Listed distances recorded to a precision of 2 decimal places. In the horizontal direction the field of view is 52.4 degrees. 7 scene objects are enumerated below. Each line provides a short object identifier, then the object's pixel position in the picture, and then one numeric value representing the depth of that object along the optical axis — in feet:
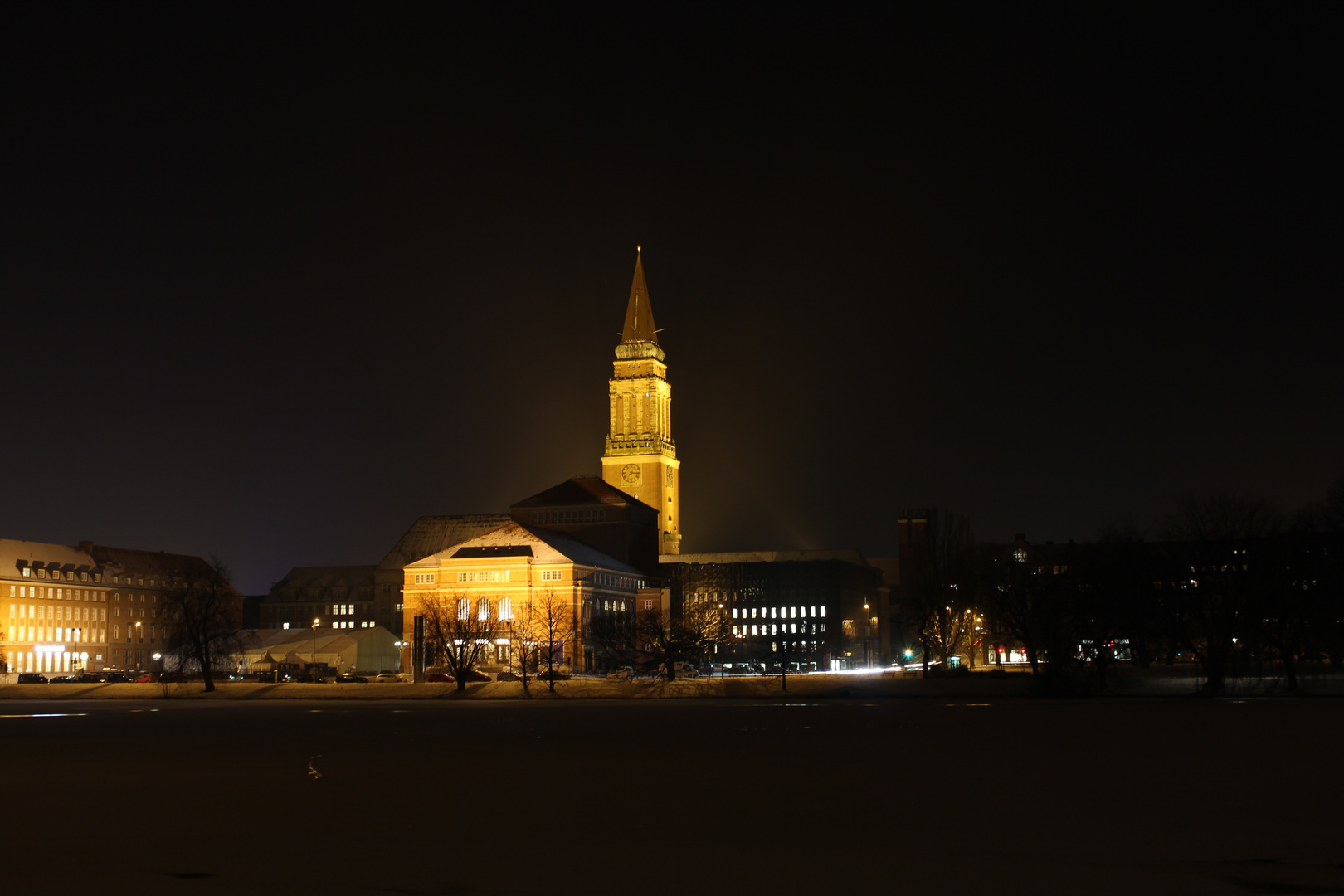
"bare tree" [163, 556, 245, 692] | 356.44
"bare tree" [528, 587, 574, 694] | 432.25
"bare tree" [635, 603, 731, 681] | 355.19
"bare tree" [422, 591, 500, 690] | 324.39
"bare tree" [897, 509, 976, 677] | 383.65
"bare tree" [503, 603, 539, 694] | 340.18
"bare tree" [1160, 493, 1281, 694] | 252.83
